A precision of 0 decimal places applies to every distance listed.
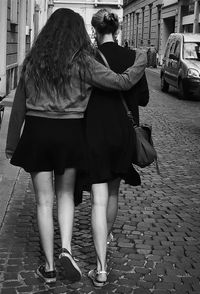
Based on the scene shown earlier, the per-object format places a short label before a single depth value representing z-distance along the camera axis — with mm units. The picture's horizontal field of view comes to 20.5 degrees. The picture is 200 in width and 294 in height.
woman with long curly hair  3371
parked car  16016
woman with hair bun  3498
